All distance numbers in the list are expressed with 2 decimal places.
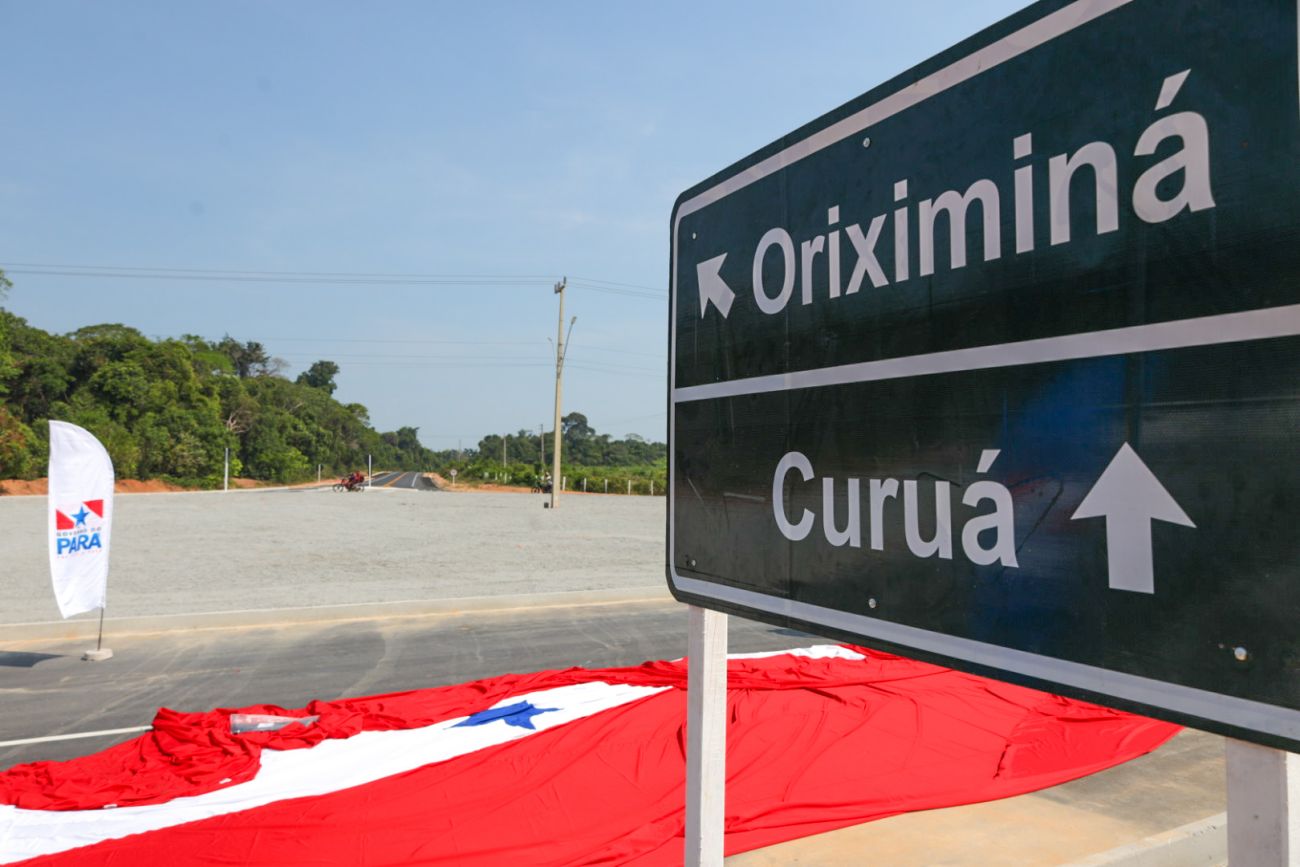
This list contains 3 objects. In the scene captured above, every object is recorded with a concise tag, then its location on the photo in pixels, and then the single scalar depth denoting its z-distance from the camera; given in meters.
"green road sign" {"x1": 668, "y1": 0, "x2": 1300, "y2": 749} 0.85
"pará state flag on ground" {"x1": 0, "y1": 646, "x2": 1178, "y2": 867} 4.29
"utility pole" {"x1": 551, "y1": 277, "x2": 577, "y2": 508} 32.28
